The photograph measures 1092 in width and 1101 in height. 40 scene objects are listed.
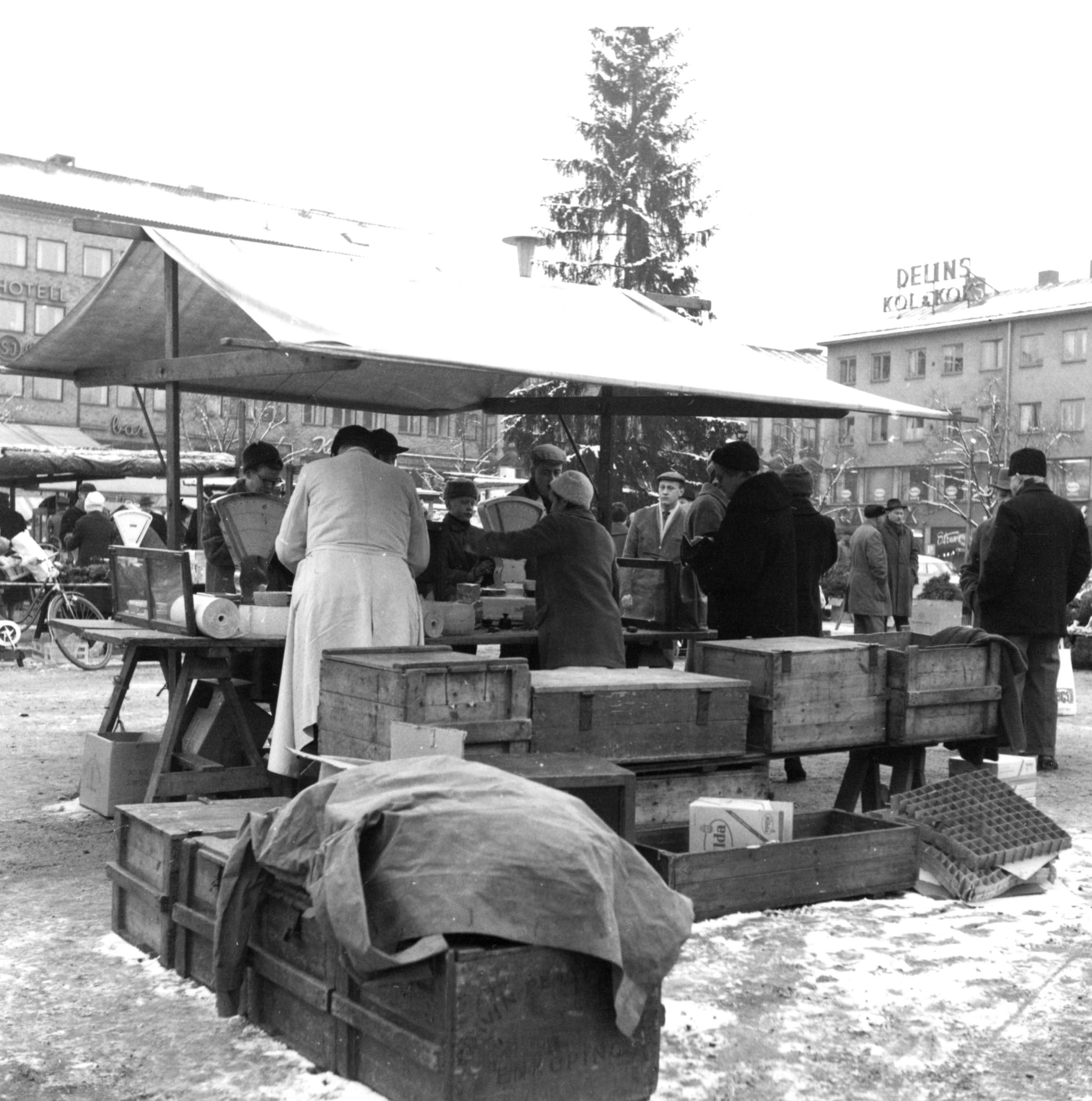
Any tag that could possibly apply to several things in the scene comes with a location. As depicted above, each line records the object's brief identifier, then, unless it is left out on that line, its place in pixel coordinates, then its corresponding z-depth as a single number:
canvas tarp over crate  3.35
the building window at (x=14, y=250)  49.47
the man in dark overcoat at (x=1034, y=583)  8.96
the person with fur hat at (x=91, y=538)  15.73
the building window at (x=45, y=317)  50.16
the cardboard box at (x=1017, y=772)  6.54
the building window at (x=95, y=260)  51.81
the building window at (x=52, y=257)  50.25
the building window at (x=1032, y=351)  55.53
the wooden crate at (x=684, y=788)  6.10
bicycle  14.30
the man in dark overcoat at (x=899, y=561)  14.27
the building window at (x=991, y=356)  56.84
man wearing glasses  8.02
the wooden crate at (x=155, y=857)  4.67
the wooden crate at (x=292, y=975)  3.82
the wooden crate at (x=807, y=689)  6.37
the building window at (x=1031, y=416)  55.09
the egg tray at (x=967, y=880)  5.82
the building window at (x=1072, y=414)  54.06
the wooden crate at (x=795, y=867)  5.38
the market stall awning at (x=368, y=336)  6.18
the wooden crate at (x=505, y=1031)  3.32
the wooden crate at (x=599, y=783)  4.85
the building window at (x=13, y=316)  49.59
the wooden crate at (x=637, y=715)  5.81
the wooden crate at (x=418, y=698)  5.36
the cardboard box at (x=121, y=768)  6.96
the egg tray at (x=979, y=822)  5.95
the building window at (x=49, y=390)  48.56
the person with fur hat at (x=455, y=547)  7.84
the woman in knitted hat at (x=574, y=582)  7.03
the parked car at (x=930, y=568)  29.80
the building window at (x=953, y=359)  58.16
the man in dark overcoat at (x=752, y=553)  7.64
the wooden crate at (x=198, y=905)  4.45
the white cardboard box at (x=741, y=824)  5.69
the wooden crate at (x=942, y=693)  6.78
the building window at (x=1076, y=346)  53.84
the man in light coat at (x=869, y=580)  13.98
